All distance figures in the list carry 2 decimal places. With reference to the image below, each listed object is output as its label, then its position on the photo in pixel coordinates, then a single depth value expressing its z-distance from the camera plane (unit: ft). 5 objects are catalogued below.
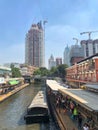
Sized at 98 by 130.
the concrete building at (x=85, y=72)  101.98
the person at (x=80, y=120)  36.36
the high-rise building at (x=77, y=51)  303.19
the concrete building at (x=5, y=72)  173.30
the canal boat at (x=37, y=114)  48.90
